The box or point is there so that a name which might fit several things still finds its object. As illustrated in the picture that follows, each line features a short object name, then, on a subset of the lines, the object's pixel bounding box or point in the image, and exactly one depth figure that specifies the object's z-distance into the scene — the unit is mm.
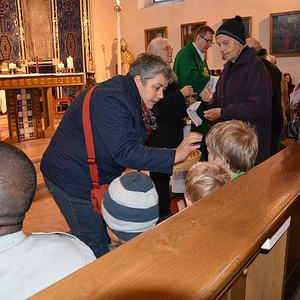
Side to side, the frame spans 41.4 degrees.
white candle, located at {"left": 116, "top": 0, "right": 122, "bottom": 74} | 5439
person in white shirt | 970
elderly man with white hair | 3176
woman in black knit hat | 2842
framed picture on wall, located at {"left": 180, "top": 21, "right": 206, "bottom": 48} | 10094
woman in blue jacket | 1866
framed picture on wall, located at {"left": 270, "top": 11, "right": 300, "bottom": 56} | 8388
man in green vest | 3799
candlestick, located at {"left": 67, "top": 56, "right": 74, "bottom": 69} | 8589
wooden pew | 863
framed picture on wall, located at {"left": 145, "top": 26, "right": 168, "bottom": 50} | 10719
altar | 7137
